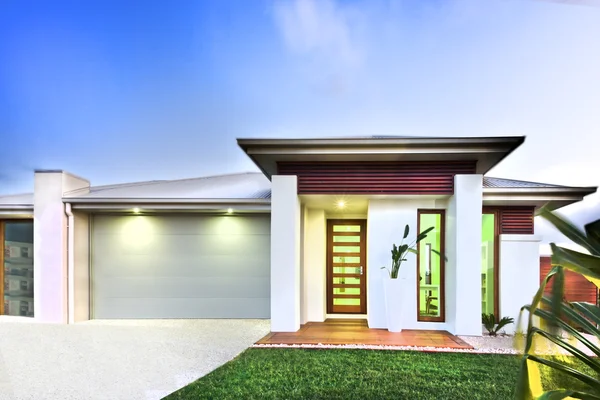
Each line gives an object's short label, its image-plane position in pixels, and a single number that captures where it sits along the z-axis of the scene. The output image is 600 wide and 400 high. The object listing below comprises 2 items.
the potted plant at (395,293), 6.68
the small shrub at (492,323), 6.71
